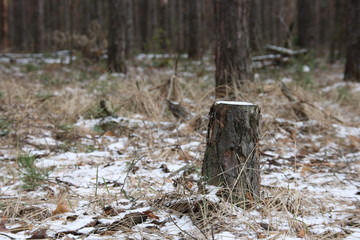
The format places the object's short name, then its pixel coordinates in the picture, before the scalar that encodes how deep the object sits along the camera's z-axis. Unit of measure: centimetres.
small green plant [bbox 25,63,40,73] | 748
